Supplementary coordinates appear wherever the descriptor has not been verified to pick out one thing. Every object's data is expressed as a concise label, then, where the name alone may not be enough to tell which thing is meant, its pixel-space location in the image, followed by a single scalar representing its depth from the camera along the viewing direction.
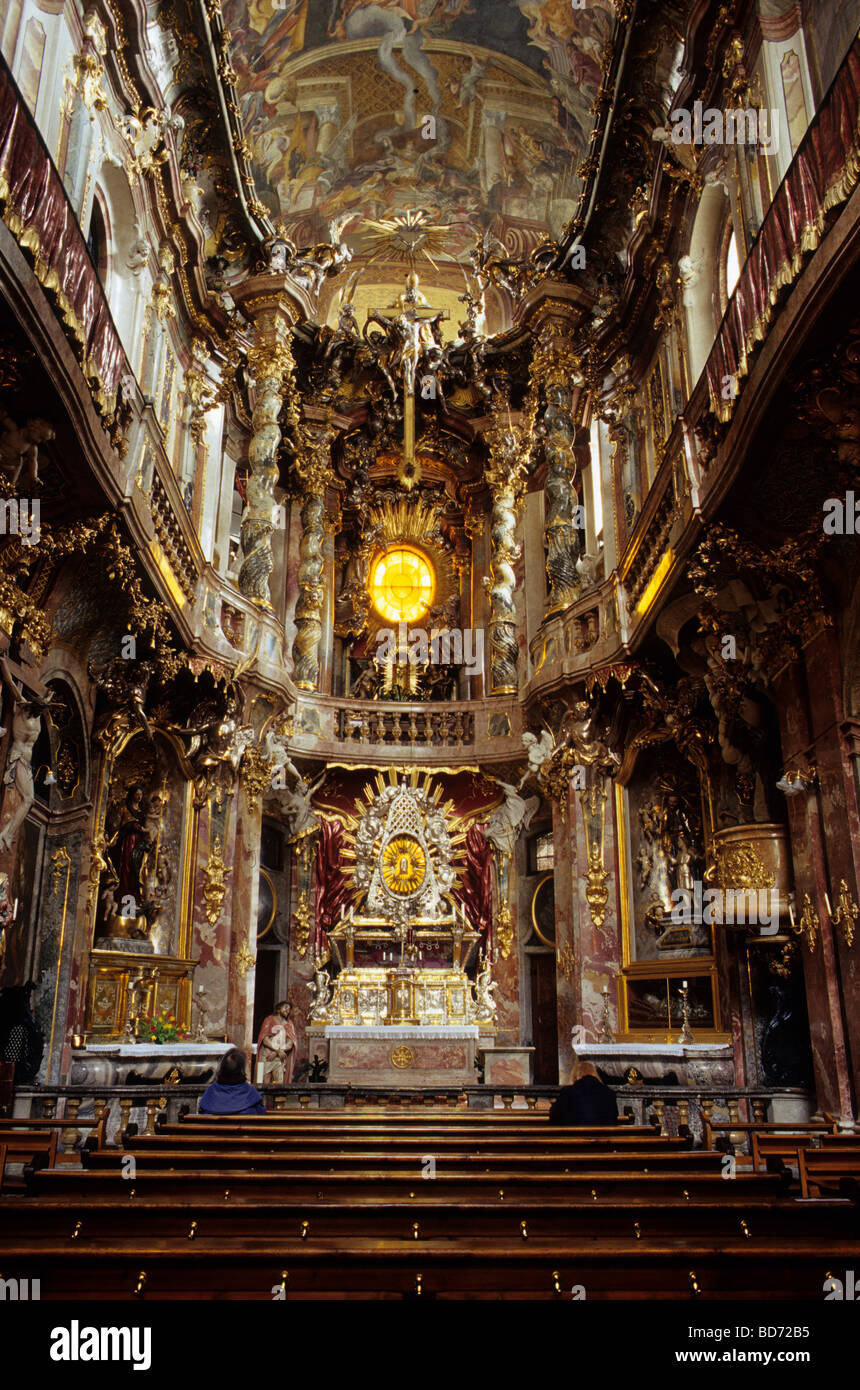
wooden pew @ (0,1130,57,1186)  6.78
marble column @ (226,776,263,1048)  16.00
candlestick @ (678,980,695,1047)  13.39
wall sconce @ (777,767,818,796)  10.62
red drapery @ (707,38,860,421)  7.23
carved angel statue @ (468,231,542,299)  20.51
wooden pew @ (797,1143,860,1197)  6.02
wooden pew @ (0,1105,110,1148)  6.20
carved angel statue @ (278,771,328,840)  19.67
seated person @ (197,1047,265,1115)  8.21
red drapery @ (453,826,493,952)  20.52
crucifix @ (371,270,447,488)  22.55
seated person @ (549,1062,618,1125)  7.43
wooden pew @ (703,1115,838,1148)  6.68
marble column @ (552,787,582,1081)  15.94
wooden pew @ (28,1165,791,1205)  5.04
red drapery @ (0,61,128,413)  7.41
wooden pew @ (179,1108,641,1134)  7.61
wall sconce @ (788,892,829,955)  10.37
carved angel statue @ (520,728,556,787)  17.69
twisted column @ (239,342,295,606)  18.08
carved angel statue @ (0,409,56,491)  8.66
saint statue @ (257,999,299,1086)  15.96
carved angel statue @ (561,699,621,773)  16.55
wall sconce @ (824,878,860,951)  9.76
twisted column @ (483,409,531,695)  20.61
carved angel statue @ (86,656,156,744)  13.20
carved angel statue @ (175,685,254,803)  16.08
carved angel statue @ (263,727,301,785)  17.66
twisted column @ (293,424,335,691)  20.84
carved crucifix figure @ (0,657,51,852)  9.85
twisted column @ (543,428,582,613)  18.22
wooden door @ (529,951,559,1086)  19.88
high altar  16.30
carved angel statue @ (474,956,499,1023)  17.91
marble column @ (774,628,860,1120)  9.85
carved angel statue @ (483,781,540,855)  20.47
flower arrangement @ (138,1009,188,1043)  13.74
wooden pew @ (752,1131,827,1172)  6.53
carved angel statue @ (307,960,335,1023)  17.61
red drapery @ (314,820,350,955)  20.50
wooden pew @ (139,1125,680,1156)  6.31
